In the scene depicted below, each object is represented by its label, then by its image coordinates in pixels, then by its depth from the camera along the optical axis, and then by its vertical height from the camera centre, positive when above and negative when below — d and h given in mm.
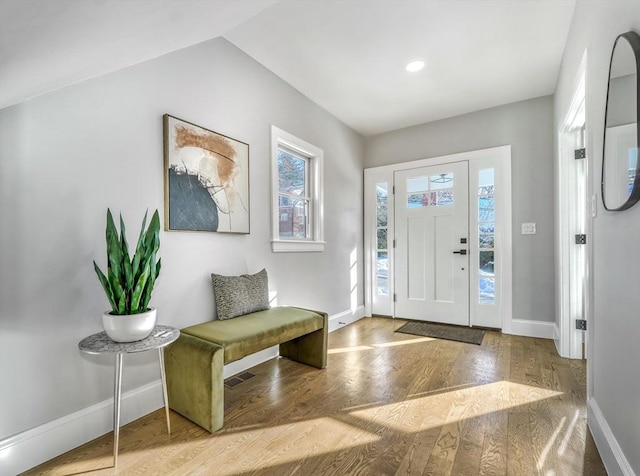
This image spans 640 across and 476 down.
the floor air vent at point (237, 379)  2182 -1000
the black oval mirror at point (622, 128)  1072 +397
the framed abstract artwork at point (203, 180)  1981 +400
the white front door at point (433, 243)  3611 -83
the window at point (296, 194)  2823 +431
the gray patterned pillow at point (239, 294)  2180 -400
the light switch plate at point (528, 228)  3268 +68
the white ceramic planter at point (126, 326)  1390 -384
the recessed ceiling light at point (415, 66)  2637 +1435
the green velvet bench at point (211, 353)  1622 -633
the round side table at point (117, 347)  1347 -467
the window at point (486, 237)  3465 -16
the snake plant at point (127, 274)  1428 -160
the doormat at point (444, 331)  3184 -1023
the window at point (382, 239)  4113 -33
